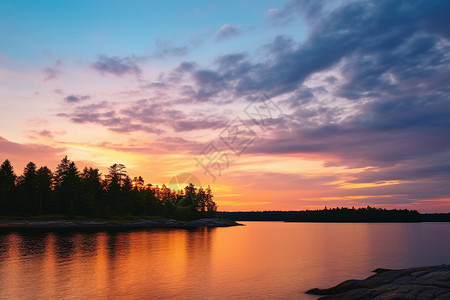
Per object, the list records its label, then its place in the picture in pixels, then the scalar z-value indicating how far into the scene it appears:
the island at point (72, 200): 119.38
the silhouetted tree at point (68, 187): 131.75
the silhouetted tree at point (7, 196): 115.97
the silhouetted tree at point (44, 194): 127.81
